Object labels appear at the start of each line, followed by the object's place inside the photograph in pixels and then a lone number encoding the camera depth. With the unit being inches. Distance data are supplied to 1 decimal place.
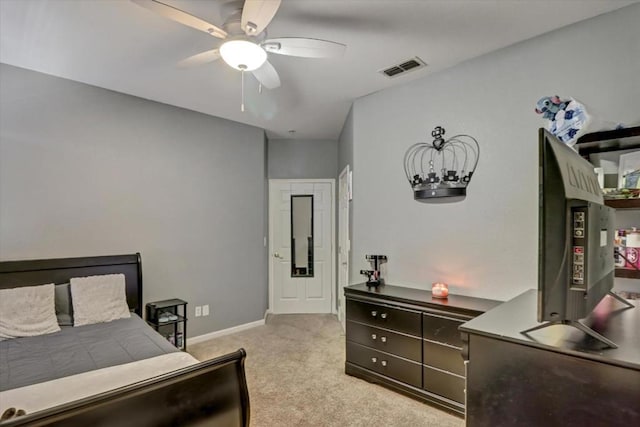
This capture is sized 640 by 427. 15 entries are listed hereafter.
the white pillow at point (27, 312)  93.5
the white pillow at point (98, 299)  107.3
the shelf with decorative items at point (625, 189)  67.6
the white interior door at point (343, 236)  162.7
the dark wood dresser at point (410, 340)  92.9
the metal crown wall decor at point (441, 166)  105.9
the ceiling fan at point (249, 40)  65.5
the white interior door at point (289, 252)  202.1
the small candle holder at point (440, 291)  103.6
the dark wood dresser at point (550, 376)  39.4
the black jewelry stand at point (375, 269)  124.2
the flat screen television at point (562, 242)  42.1
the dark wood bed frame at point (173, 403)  45.3
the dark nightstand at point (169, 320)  132.0
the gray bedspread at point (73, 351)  71.5
